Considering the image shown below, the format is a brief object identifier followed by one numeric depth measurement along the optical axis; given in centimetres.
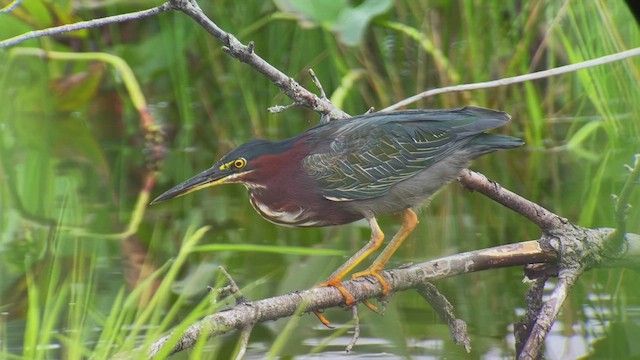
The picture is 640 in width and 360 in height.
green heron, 553
